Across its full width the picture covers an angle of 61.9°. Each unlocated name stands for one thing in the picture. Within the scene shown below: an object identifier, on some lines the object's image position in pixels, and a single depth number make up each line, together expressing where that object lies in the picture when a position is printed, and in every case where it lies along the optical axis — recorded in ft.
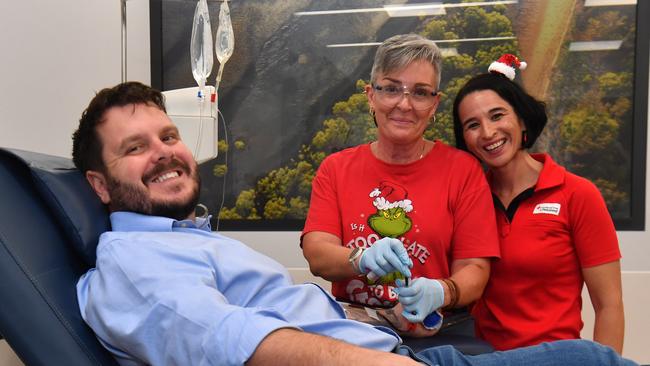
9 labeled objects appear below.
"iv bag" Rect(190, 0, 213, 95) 7.32
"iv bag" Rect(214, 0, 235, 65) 7.45
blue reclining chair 3.28
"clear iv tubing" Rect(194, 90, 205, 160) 6.82
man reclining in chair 3.12
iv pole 8.02
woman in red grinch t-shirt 5.29
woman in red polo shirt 5.32
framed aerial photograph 9.23
